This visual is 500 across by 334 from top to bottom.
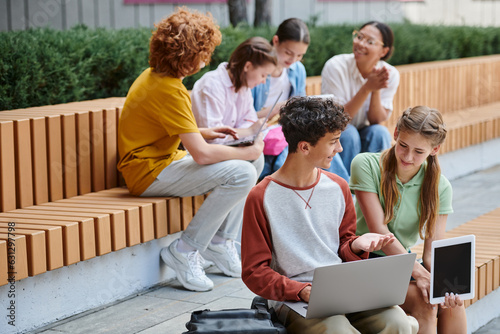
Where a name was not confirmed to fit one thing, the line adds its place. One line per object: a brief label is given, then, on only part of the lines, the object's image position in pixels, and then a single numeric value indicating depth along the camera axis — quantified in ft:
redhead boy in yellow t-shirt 21.25
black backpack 12.58
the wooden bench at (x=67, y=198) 18.10
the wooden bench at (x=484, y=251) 18.98
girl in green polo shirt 16.17
